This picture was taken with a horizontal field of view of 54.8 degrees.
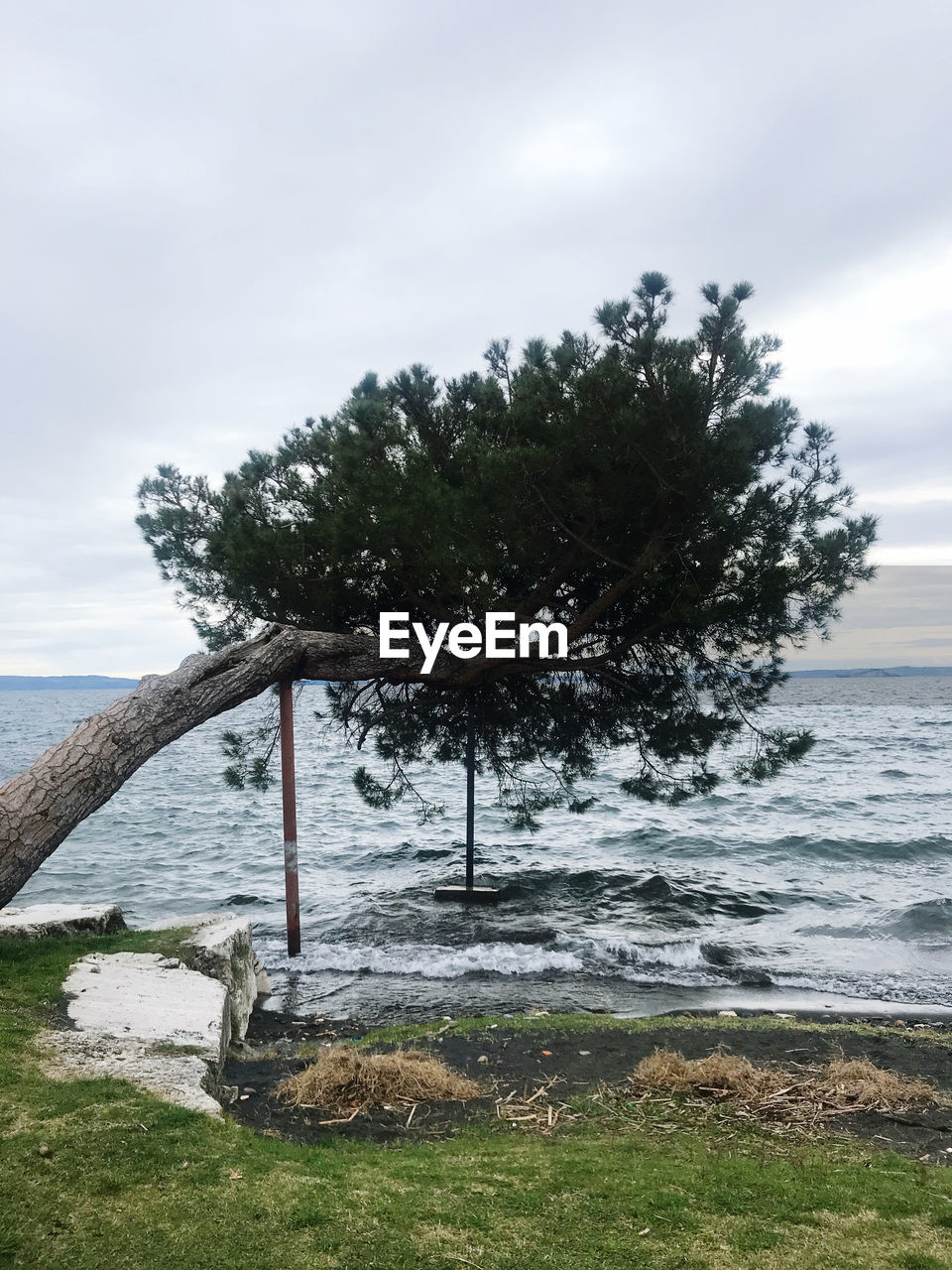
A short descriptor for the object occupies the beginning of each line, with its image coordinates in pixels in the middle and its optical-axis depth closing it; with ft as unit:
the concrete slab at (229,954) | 30.25
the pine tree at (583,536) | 37.68
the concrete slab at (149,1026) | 20.31
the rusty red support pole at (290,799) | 40.96
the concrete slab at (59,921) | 32.32
